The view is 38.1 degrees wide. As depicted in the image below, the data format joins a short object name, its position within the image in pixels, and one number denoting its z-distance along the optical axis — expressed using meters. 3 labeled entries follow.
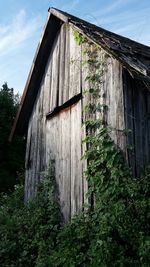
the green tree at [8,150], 13.59
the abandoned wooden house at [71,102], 4.54
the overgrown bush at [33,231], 4.93
